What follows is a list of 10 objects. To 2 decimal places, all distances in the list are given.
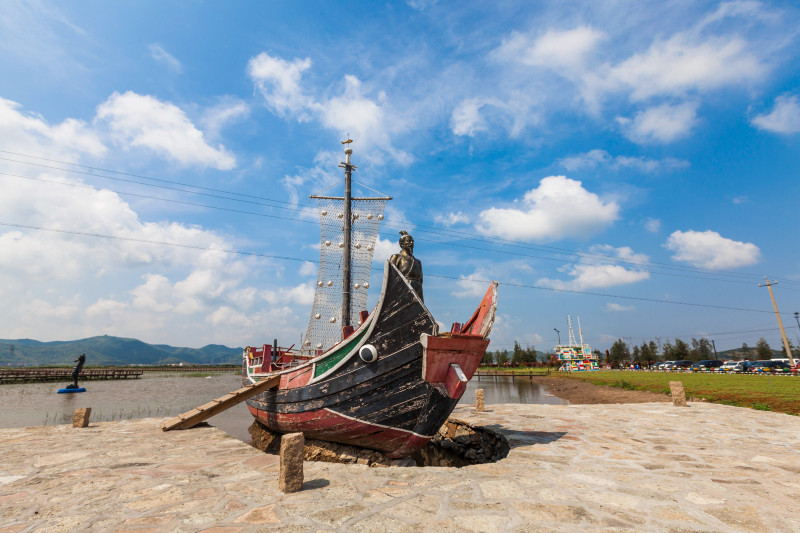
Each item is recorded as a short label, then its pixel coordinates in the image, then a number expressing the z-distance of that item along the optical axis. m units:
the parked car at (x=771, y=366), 32.62
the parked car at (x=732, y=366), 37.52
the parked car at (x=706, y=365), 42.67
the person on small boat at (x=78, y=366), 24.82
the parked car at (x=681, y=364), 47.61
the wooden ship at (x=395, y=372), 5.89
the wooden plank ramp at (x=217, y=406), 7.65
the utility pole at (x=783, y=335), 36.12
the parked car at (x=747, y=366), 35.68
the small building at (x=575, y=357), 59.14
